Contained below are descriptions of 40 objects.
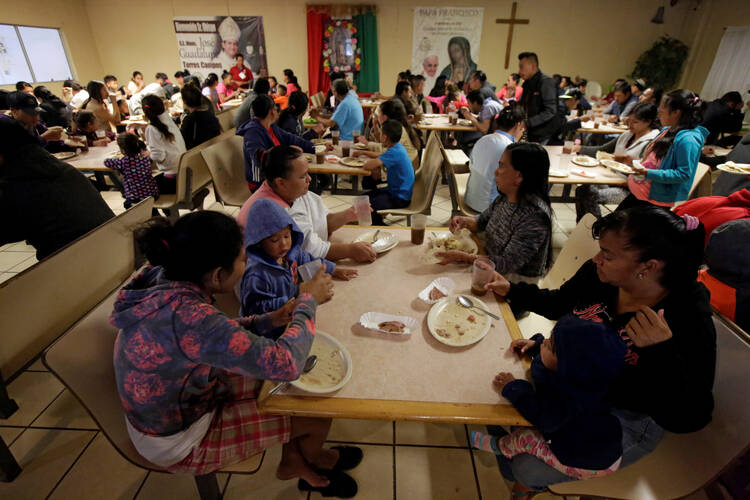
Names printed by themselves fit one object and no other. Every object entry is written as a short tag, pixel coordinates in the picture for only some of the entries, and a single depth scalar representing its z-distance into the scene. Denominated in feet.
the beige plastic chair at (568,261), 5.94
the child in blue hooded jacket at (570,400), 3.23
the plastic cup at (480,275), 5.24
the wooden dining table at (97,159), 11.67
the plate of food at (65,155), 12.22
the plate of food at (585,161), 12.36
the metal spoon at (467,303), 4.95
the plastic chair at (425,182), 10.68
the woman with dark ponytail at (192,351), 3.50
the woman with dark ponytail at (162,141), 11.78
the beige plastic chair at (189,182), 10.74
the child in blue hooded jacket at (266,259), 5.02
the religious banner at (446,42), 28.78
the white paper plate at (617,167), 11.21
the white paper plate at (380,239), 6.42
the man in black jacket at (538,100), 14.55
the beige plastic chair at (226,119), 18.86
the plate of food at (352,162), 12.21
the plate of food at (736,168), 9.52
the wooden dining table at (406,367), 3.59
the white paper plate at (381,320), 4.62
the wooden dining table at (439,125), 18.28
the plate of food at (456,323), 4.49
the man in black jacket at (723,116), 18.78
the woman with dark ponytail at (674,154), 9.54
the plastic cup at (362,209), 7.11
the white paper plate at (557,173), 11.21
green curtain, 29.04
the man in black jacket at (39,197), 6.68
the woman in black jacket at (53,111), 17.99
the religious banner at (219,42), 30.25
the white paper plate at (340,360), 3.76
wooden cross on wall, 28.60
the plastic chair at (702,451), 3.58
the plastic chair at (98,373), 3.56
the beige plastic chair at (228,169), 10.91
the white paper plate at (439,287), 5.20
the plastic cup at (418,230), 6.57
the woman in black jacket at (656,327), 3.44
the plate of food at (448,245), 6.20
